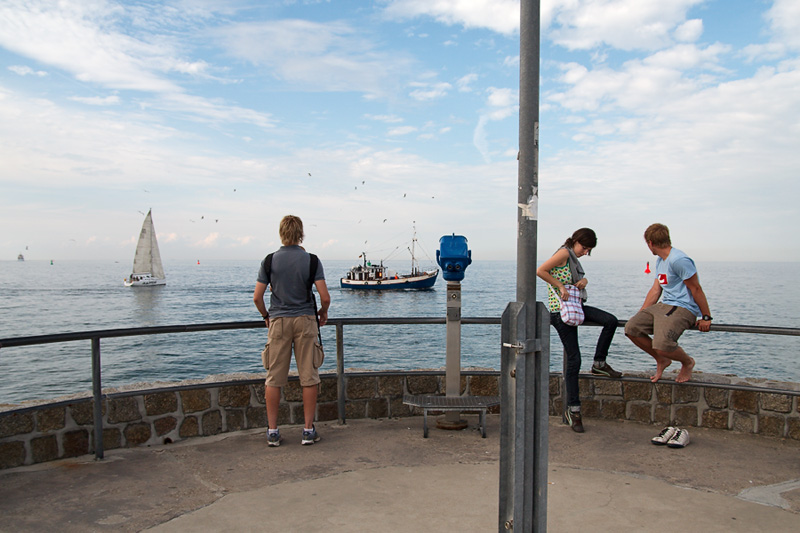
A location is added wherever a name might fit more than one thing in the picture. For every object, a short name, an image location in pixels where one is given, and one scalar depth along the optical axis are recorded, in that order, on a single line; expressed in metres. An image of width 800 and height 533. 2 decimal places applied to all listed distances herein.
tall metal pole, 2.54
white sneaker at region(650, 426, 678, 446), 5.07
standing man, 5.07
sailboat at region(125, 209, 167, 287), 92.09
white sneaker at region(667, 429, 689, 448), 5.00
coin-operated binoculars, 5.52
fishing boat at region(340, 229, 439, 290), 92.69
